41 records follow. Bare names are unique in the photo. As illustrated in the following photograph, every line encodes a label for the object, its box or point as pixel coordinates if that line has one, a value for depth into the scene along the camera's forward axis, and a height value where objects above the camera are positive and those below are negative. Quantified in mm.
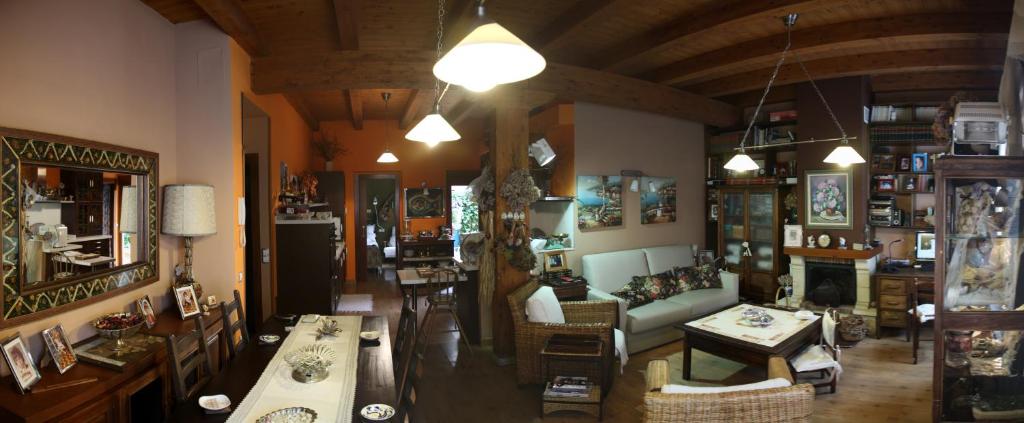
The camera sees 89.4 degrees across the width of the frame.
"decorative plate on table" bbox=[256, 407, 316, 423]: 2023 -822
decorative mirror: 2363 -64
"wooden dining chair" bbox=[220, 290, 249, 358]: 3127 -729
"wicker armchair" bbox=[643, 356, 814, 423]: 2117 -824
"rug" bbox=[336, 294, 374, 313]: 7155 -1398
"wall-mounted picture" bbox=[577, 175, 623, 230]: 5941 +53
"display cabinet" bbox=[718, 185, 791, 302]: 7012 -431
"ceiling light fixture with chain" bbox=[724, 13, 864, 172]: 4629 +460
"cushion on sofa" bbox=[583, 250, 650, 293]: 5676 -708
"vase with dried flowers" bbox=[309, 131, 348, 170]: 9242 +1094
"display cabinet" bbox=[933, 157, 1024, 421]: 2965 -507
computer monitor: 6020 -500
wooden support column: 4938 +396
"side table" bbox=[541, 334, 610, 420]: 3719 -1244
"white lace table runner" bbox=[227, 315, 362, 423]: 2127 -830
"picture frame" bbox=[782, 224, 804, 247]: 6543 -391
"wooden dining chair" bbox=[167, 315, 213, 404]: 2334 -746
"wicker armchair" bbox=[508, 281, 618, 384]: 4180 -1046
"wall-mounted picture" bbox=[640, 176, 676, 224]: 6750 +69
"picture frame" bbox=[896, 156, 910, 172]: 6148 +471
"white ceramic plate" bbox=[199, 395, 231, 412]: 2160 -821
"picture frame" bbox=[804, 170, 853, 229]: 6242 +71
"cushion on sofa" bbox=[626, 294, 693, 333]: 5082 -1119
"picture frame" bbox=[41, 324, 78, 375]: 2439 -665
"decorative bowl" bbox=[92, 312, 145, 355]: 2822 -652
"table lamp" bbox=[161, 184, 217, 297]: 3525 -12
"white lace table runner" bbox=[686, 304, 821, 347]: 4199 -1059
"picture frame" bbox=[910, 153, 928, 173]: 6059 +485
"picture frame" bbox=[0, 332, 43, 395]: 2166 -655
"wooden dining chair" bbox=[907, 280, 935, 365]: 4848 -1049
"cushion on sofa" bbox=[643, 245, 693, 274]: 6367 -653
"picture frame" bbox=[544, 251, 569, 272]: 5414 -580
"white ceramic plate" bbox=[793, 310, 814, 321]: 4699 -1011
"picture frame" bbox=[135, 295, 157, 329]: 3234 -640
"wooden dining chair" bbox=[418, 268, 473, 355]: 5061 -883
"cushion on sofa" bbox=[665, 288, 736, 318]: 5695 -1066
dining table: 2188 -837
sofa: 5160 -1027
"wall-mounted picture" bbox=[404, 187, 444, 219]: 9750 +87
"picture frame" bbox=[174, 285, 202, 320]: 3477 -629
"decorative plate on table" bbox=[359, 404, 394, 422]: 2064 -833
